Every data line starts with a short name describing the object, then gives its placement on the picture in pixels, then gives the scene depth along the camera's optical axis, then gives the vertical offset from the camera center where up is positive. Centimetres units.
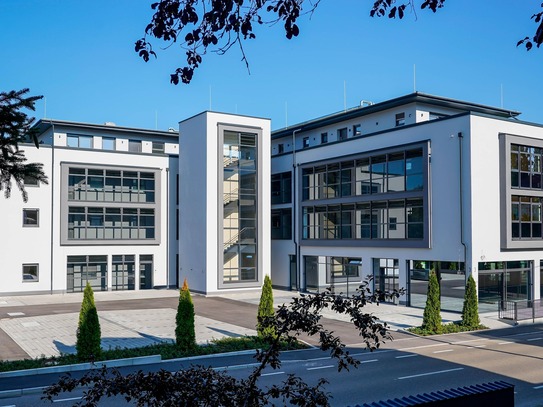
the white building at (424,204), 3102 +155
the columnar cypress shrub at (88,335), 1833 -337
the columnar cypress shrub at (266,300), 2273 -281
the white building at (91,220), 3997 +83
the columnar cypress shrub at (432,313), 2520 -371
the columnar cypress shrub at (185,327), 2008 -342
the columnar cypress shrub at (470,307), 2656 -365
